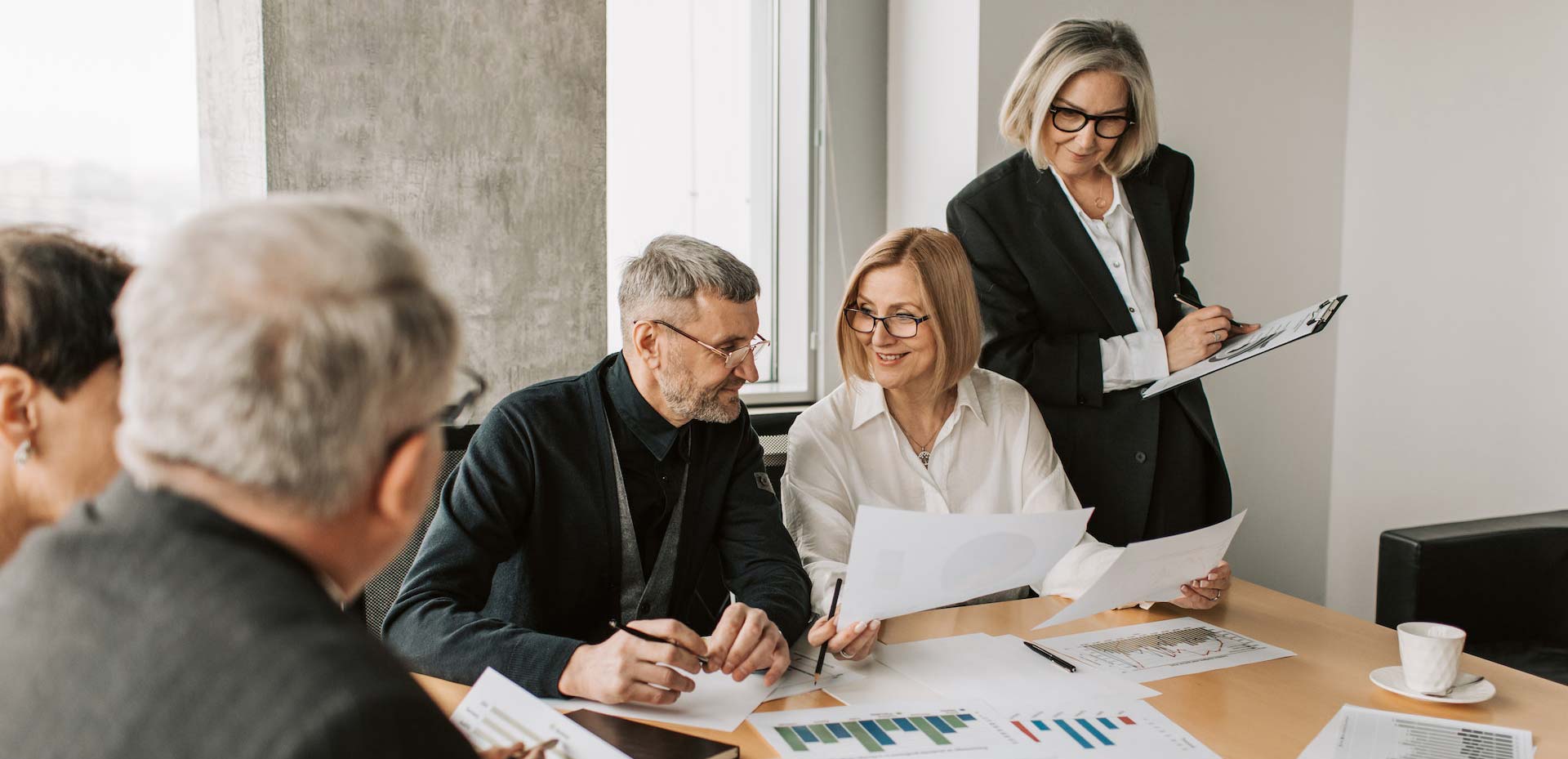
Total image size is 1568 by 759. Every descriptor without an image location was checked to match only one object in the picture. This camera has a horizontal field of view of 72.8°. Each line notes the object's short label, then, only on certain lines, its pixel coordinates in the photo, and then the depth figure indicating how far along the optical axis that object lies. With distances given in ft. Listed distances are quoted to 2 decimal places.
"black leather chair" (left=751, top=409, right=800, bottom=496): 7.45
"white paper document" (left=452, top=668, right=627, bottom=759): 3.69
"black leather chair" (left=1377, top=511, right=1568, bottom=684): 7.64
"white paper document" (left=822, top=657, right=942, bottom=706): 4.40
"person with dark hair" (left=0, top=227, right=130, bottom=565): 3.07
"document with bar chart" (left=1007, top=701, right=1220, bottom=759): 3.92
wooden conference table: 4.12
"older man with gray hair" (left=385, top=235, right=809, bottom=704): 5.32
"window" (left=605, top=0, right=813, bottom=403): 9.61
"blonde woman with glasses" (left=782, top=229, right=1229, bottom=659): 6.62
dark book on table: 3.66
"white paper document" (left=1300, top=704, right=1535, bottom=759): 3.95
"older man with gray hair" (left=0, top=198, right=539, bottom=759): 1.83
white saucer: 4.41
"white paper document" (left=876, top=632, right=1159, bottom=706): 4.43
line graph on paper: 4.79
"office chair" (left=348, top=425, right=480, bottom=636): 5.74
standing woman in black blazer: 7.29
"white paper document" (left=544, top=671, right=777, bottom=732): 4.10
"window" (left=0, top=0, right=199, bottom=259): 7.11
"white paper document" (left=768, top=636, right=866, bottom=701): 4.50
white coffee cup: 4.42
